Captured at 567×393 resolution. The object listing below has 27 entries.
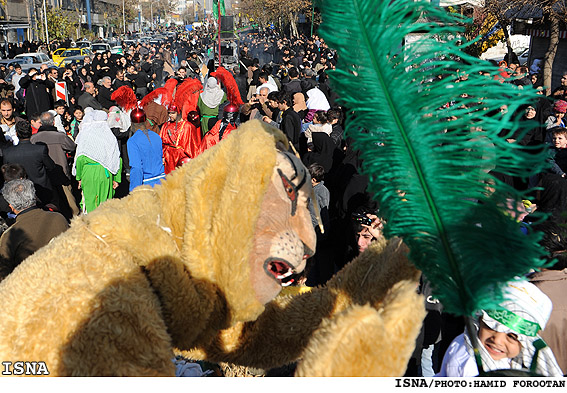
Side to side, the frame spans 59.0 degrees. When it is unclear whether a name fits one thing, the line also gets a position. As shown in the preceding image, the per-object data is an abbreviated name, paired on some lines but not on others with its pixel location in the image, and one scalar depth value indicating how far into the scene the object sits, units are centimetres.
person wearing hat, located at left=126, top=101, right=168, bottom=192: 583
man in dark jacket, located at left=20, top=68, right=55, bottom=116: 1128
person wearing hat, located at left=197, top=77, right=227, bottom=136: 895
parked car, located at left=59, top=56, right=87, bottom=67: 2498
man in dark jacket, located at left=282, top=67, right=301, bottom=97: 1098
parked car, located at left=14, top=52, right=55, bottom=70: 2466
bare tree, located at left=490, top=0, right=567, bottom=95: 1130
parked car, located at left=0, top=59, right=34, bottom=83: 2296
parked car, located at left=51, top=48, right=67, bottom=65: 2918
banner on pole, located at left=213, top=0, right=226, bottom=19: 1851
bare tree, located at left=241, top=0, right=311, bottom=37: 3865
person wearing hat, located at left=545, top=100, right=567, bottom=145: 698
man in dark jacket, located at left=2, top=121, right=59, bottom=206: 573
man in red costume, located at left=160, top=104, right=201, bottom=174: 650
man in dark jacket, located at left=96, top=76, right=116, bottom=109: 1116
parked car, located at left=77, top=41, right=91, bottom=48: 3822
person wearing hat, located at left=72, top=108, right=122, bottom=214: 620
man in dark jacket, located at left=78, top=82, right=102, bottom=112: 1030
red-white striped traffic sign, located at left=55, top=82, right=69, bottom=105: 1166
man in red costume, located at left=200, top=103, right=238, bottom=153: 623
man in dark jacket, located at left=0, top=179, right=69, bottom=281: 340
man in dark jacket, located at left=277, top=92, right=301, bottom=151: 721
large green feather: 122
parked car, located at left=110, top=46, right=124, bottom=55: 3490
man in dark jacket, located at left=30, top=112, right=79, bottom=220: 664
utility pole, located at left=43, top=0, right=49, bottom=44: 3899
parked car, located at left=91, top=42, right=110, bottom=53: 3681
